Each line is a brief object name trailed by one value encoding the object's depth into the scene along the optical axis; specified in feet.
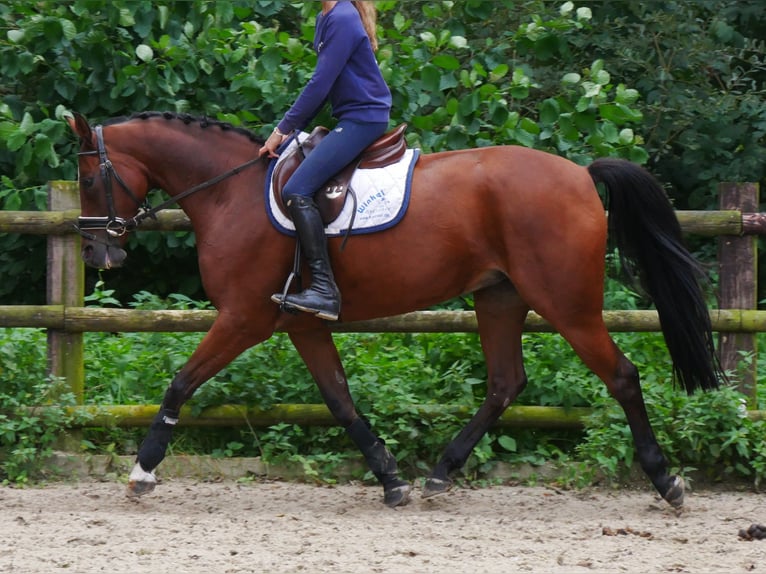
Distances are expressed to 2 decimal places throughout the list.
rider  35.40
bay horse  36.11
